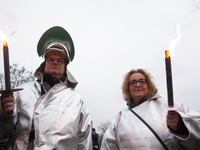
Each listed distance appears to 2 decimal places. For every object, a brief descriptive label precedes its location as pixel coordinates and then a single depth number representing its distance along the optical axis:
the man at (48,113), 1.84
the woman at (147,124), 1.93
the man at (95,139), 7.04
